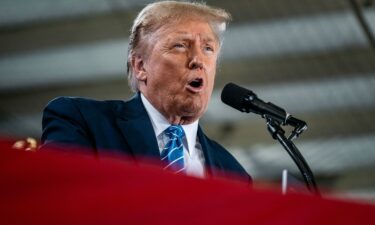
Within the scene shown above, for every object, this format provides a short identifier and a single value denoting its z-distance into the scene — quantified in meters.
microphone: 3.91
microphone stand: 3.82
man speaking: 3.93
